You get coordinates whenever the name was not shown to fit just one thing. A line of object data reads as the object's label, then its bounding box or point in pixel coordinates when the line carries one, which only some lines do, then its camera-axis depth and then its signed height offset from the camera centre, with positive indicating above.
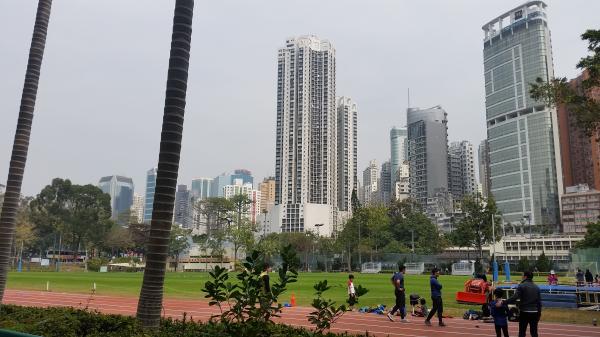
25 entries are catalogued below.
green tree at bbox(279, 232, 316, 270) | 101.26 +4.93
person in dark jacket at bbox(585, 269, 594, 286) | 31.00 -0.30
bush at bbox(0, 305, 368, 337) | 6.83 -1.00
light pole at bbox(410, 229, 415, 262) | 94.18 +5.83
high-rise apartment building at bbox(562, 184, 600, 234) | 121.44 +15.75
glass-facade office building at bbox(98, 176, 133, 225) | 129.57 +10.98
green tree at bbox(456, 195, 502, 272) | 69.62 +6.94
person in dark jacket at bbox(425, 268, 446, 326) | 15.35 -0.86
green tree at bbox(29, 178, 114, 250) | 90.12 +8.50
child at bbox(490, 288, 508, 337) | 11.38 -0.94
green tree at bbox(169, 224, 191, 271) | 95.56 +3.81
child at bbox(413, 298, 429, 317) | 18.20 -1.54
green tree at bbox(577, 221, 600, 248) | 72.62 +5.22
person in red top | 32.22 -0.49
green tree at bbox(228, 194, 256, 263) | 82.38 +6.26
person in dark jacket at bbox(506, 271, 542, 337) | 10.47 -0.69
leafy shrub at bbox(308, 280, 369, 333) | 5.82 -0.52
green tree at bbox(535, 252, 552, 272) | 68.41 +0.95
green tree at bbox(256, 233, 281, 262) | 80.49 +3.19
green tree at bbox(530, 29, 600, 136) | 17.78 +6.77
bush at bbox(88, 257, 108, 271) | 81.74 -0.63
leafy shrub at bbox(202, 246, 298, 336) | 5.60 -0.31
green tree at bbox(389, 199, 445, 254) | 98.44 +7.22
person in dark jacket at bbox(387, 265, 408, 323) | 16.38 -0.76
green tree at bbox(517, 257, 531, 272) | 68.62 +0.91
